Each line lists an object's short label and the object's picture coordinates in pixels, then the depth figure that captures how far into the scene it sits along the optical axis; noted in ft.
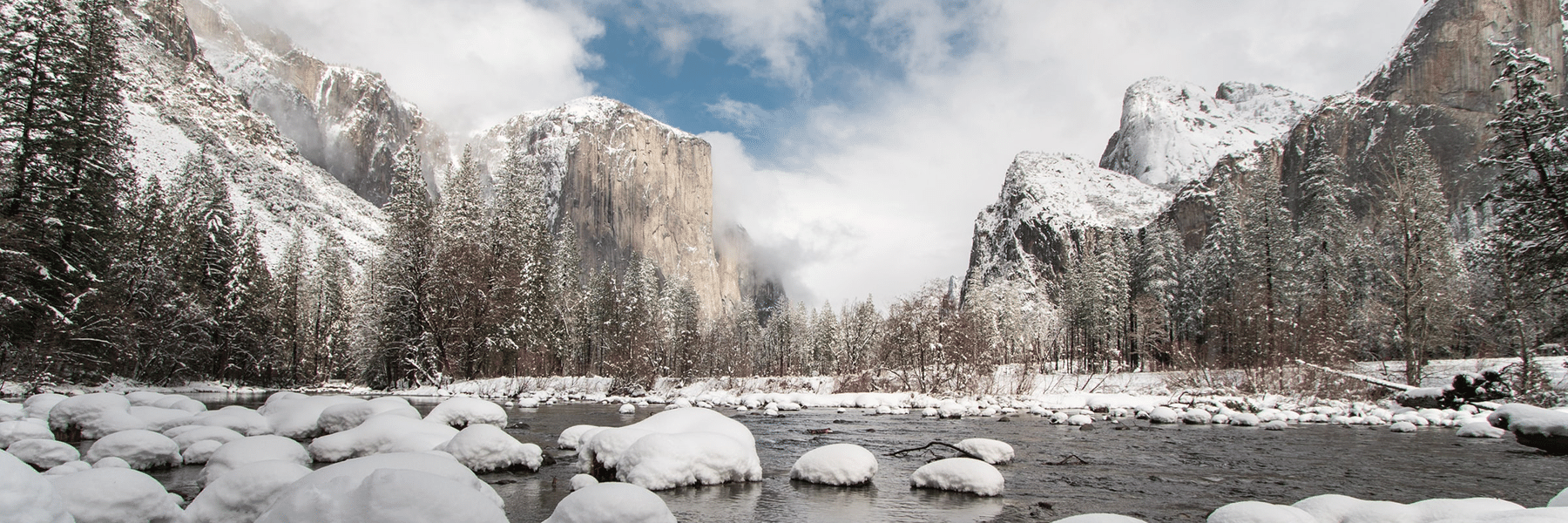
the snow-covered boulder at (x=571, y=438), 34.78
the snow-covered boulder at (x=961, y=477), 24.27
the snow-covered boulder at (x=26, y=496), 11.14
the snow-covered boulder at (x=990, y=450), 31.35
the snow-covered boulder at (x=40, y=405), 36.91
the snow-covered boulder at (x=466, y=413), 40.98
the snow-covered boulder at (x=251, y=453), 23.18
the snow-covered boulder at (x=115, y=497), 15.28
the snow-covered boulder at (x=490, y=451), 27.27
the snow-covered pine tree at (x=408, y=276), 96.32
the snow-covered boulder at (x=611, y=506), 15.55
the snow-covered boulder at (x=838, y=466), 26.03
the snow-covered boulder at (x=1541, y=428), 35.01
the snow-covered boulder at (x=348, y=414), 36.96
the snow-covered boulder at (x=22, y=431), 28.71
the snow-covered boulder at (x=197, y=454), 28.58
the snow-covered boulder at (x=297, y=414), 37.58
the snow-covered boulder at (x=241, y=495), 16.71
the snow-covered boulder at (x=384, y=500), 12.35
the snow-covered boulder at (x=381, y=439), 28.19
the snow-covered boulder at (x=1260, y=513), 15.51
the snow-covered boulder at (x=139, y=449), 26.89
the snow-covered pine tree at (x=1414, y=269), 69.21
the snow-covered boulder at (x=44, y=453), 24.81
